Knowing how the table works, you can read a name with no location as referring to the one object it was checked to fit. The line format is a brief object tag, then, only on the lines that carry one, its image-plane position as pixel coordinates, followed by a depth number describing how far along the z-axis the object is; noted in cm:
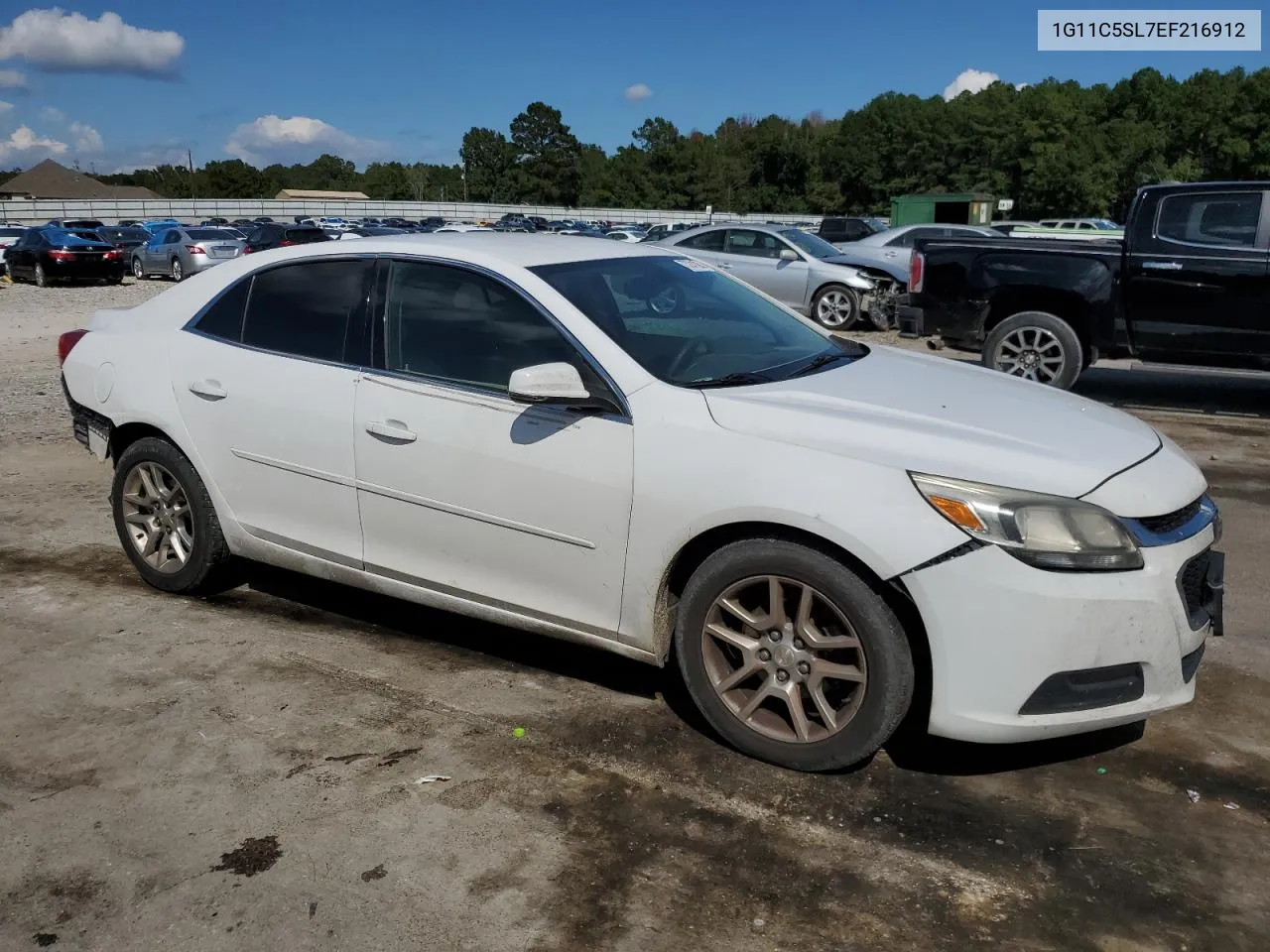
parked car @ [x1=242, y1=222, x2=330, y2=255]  2670
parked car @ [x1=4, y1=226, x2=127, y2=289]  2500
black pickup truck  861
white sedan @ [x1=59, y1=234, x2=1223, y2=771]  299
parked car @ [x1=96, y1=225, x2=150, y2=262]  3601
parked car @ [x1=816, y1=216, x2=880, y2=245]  2975
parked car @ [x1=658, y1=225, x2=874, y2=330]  1497
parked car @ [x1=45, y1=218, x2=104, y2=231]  4012
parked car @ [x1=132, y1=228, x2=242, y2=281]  2558
